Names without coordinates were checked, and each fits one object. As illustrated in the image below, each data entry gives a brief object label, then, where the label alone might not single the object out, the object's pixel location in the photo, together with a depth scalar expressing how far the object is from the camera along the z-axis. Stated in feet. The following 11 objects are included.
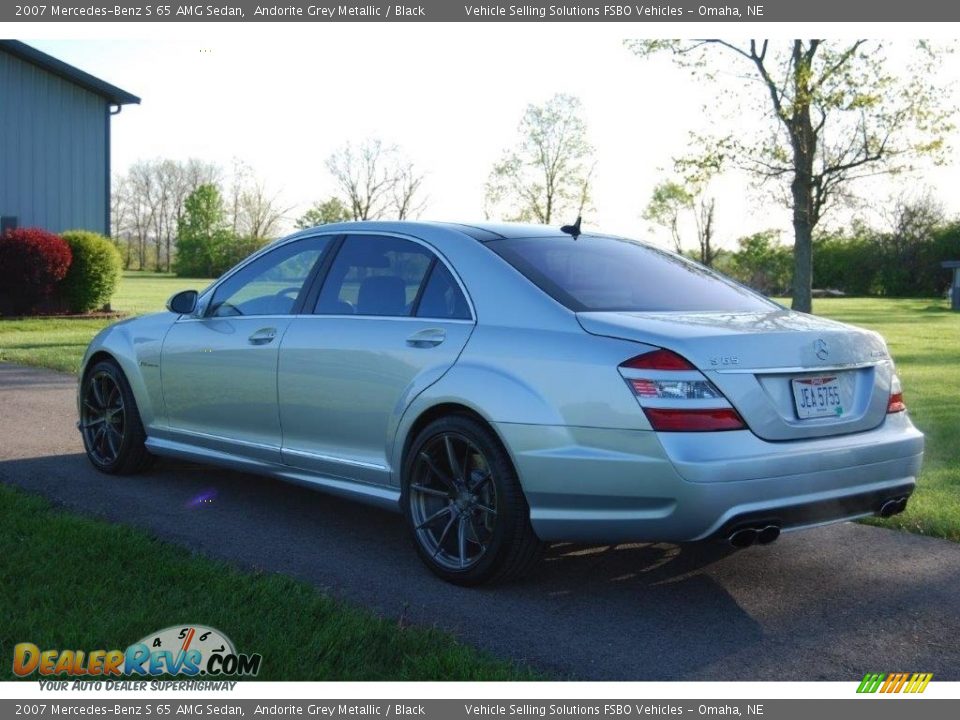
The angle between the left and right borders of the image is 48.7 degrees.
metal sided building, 76.13
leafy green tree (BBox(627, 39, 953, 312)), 76.18
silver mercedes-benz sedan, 13.42
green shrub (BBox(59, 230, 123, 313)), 75.05
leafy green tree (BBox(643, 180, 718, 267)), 256.11
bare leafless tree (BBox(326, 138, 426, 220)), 188.75
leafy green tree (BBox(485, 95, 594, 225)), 168.55
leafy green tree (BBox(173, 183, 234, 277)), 261.65
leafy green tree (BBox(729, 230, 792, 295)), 213.66
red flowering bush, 70.95
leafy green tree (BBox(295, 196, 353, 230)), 207.30
